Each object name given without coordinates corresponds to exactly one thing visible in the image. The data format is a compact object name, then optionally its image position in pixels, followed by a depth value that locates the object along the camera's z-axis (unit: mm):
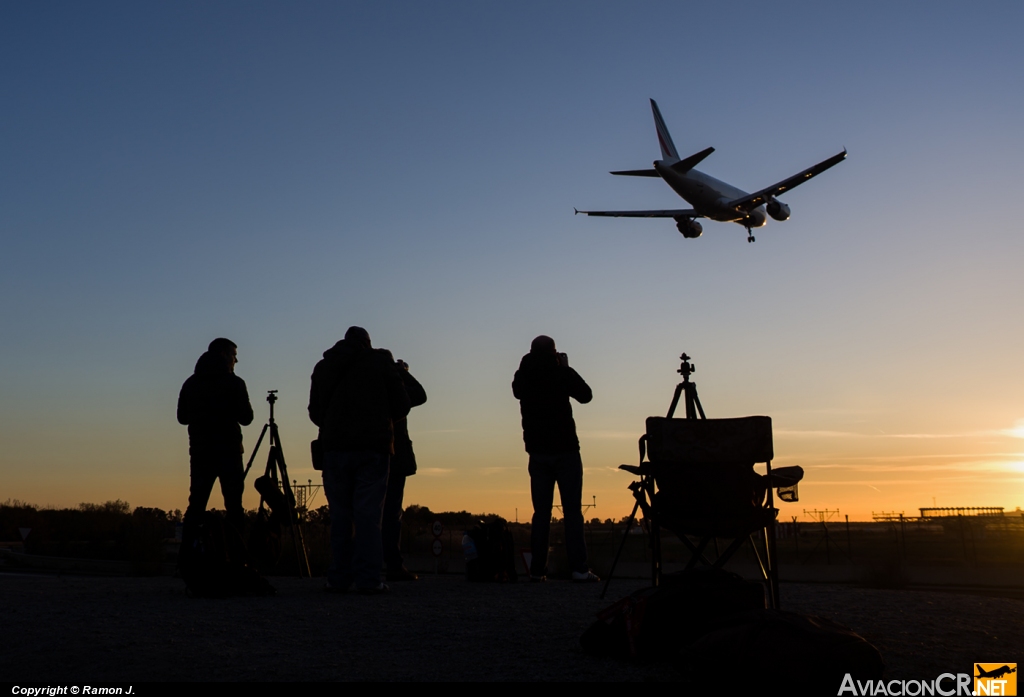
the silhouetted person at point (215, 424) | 7438
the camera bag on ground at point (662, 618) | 3807
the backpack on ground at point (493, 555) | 7859
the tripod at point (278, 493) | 8273
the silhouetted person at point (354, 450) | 6348
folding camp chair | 5254
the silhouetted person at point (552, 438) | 7738
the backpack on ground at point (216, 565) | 6238
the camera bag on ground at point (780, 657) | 3082
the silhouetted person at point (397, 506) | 8008
